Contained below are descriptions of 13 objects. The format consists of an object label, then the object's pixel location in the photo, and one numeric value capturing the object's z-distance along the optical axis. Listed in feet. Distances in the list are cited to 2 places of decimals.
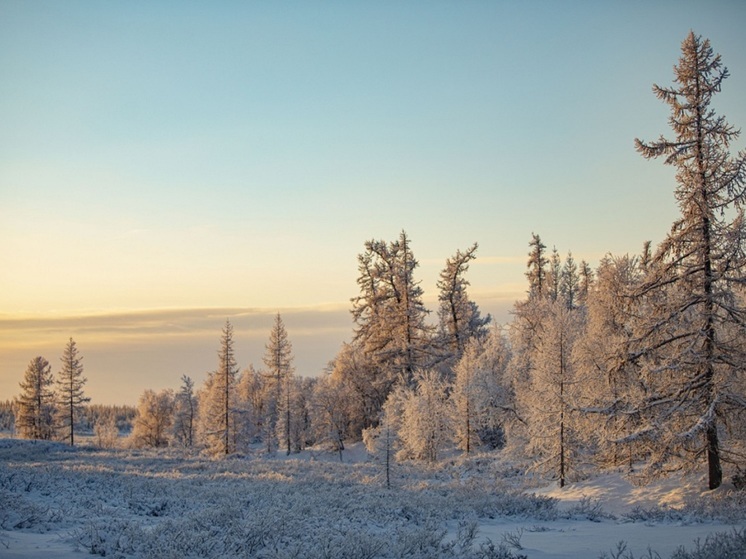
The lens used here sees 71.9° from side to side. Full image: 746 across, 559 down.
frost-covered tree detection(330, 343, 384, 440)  169.37
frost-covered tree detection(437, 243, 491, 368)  168.35
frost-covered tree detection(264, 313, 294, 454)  194.49
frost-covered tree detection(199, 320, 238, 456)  159.84
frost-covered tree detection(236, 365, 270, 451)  233.33
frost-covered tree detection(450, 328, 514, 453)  129.29
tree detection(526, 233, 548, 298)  176.55
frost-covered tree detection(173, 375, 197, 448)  258.57
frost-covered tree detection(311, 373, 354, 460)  166.61
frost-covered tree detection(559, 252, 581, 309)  250.00
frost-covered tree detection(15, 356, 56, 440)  207.82
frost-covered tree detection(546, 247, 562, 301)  227.40
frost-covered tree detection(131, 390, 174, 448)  260.83
